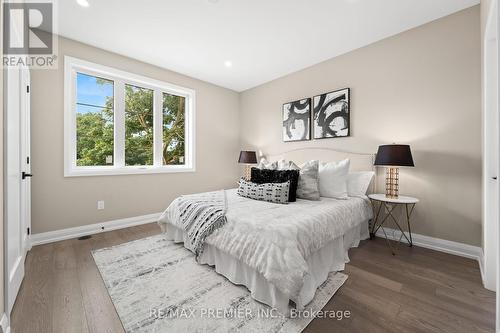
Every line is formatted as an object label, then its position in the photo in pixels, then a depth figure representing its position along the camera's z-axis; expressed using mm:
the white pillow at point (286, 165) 2842
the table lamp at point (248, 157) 4152
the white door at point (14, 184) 1356
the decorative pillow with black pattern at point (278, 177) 2463
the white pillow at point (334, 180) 2640
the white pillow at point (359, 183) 2742
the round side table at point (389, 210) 2352
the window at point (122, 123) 2953
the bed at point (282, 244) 1408
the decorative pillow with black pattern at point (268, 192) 2357
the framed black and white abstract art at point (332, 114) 3119
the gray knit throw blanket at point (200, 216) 1929
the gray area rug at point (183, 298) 1329
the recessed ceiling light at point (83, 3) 2165
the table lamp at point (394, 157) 2275
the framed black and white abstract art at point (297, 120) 3559
